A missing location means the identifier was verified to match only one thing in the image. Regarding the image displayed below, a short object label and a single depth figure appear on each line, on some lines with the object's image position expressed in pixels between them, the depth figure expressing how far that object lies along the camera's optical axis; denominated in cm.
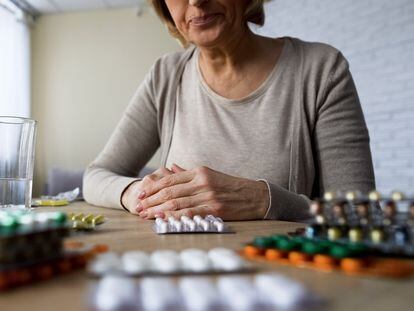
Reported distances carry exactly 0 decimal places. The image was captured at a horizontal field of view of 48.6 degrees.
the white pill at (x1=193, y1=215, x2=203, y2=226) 59
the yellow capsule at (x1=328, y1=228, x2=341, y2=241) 41
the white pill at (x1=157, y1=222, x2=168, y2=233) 56
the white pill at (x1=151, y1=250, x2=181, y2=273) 33
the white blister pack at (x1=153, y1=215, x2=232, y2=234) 57
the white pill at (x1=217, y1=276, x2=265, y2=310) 25
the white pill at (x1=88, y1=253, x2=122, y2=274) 33
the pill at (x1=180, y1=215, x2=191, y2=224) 59
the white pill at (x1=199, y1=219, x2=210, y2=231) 57
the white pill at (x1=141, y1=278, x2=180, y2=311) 25
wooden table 27
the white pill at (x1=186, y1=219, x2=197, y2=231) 57
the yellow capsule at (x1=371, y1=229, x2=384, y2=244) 38
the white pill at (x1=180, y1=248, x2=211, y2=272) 34
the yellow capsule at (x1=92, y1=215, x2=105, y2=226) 65
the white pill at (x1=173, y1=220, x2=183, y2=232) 57
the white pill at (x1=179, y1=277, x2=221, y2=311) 25
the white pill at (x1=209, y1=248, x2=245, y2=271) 34
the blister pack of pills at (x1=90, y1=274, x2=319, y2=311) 25
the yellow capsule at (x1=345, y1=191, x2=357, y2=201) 42
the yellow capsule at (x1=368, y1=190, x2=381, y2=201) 41
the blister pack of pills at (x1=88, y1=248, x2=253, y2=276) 33
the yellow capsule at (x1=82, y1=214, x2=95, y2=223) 63
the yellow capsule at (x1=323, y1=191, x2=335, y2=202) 43
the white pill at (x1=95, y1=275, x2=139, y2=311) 25
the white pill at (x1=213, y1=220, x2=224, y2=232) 58
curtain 424
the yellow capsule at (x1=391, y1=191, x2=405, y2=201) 40
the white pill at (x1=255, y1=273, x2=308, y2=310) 25
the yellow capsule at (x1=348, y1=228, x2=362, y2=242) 39
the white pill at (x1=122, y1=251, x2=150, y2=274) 32
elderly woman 95
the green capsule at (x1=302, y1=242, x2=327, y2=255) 38
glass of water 81
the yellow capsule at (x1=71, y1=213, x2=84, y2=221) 64
